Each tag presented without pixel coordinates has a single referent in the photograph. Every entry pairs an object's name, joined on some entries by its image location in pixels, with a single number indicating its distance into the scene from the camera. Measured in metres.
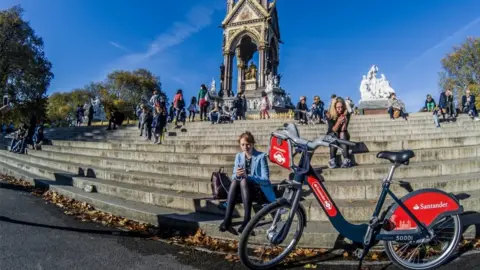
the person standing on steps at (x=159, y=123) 10.25
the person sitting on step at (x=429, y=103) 17.50
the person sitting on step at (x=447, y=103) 13.17
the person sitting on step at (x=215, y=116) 14.85
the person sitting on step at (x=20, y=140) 13.22
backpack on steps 4.51
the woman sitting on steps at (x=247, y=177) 3.78
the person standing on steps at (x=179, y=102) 14.23
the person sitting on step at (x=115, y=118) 16.94
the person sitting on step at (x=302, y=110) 13.95
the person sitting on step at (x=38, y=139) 13.23
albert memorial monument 32.66
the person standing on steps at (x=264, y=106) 20.20
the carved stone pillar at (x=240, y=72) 35.47
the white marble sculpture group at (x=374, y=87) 21.98
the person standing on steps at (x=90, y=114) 20.06
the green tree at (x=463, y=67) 37.44
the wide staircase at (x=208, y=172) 4.40
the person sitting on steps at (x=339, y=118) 6.05
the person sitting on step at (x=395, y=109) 13.54
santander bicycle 2.91
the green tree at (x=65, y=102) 66.50
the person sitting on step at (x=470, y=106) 13.59
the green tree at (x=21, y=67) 30.41
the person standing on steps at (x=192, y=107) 18.53
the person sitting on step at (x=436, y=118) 10.92
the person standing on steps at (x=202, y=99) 16.81
